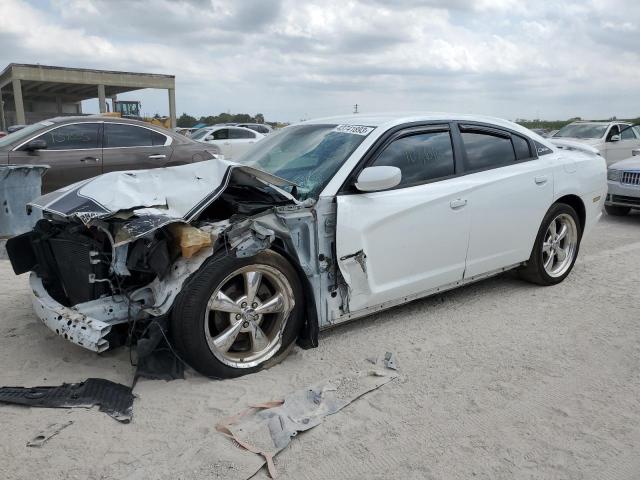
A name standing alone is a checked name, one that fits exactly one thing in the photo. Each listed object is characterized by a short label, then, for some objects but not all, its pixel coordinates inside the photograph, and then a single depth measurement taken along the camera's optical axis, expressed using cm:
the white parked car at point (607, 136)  1395
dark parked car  800
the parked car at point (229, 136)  1692
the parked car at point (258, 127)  2301
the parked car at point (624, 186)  911
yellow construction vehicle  2912
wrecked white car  309
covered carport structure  2761
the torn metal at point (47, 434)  261
